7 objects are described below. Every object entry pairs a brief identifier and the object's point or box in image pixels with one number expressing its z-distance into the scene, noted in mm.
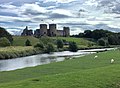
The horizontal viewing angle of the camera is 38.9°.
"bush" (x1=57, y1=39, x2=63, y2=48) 88896
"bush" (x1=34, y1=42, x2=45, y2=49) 76693
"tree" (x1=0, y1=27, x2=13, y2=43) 87172
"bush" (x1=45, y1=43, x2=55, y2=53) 76880
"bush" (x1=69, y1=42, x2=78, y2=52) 86236
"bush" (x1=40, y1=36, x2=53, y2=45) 88281
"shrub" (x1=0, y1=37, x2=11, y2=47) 73645
